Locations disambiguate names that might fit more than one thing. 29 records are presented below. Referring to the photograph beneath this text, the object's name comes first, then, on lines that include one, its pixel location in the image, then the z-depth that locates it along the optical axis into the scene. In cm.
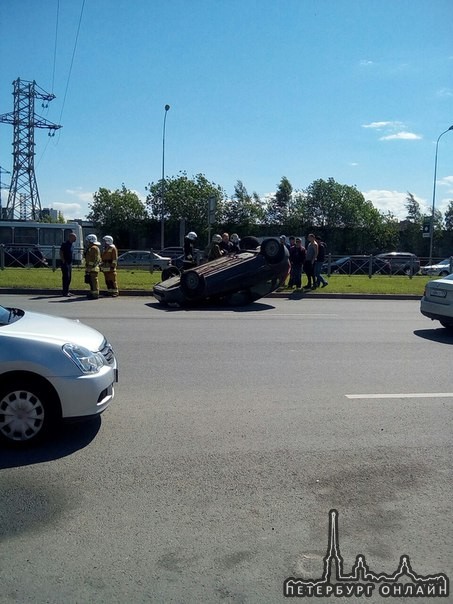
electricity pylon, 5219
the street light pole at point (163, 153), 3984
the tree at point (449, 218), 6235
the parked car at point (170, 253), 2885
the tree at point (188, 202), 5603
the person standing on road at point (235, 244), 1615
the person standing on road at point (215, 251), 1712
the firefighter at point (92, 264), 1631
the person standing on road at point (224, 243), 1777
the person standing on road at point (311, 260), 1909
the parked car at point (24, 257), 2602
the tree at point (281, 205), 6006
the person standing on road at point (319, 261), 1984
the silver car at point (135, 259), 3142
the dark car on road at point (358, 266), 2884
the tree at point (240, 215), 5756
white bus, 3900
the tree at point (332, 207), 5897
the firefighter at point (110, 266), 1650
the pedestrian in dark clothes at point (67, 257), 1634
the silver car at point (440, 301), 1103
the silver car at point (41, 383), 468
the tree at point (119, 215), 5712
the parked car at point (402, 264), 3080
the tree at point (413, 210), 6355
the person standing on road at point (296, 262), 1944
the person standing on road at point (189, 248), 1734
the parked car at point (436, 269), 3171
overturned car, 1441
